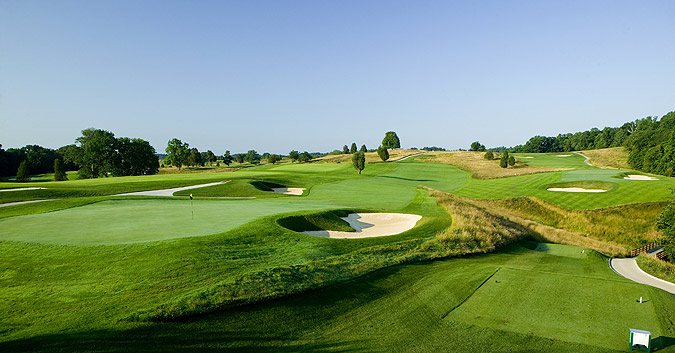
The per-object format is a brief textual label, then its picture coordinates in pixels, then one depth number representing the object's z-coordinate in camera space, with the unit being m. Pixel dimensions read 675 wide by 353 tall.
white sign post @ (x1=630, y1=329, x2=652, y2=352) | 7.48
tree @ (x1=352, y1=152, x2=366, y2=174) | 61.38
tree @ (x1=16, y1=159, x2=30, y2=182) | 63.83
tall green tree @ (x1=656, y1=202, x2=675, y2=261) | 20.42
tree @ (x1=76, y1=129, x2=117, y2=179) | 69.38
